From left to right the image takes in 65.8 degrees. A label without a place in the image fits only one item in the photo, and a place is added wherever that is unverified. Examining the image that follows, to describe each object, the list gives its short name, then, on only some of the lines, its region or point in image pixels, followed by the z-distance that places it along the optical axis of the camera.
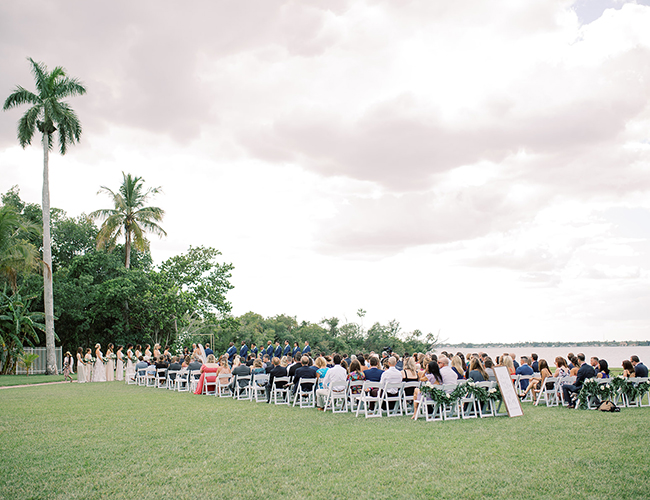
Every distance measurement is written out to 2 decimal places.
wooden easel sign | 10.31
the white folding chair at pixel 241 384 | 15.39
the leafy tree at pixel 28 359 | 29.67
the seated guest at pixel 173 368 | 19.38
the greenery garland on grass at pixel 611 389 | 11.12
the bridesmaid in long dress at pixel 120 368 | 26.10
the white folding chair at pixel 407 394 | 10.87
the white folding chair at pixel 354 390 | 11.65
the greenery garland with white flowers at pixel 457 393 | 9.97
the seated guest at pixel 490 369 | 11.12
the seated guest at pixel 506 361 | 12.82
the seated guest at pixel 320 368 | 13.16
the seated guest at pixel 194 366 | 17.83
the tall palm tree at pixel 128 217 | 36.28
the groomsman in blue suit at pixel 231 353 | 23.08
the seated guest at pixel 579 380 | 11.49
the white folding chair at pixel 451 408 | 10.05
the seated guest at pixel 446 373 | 10.60
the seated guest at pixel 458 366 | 11.66
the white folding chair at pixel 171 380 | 19.11
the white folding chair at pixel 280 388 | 13.81
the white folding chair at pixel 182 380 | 18.19
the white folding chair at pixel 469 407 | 10.30
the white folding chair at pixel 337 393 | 11.74
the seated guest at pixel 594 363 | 12.91
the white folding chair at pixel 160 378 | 20.00
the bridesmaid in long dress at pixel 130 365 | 22.69
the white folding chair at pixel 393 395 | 10.85
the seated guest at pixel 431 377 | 10.35
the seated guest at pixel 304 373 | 13.13
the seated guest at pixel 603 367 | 12.39
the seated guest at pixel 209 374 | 16.70
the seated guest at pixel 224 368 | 16.45
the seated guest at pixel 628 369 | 11.85
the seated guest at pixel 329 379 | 12.12
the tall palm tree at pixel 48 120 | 30.17
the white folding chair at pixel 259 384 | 14.55
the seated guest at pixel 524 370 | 14.09
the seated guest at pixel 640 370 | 11.76
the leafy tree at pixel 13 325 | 29.33
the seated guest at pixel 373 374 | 11.83
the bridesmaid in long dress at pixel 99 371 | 25.12
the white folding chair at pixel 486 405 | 10.48
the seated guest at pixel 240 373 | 15.39
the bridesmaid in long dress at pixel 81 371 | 24.62
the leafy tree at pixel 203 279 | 32.34
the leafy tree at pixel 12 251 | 24.39
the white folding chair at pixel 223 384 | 16.14
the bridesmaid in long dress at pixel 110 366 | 25.64
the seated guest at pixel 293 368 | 13.95
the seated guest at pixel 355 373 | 12.25
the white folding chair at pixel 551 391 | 12.17
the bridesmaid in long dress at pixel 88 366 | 24.72
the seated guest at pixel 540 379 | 12.68
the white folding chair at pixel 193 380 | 17.51
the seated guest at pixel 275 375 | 14.06
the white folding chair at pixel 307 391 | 12.99
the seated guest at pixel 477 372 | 10.77
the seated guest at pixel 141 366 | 21.12
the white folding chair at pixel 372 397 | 10.76
